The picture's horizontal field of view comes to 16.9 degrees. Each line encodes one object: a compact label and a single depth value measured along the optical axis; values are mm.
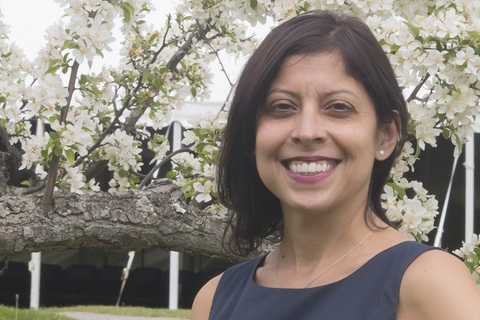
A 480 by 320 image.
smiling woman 1635
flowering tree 2272
